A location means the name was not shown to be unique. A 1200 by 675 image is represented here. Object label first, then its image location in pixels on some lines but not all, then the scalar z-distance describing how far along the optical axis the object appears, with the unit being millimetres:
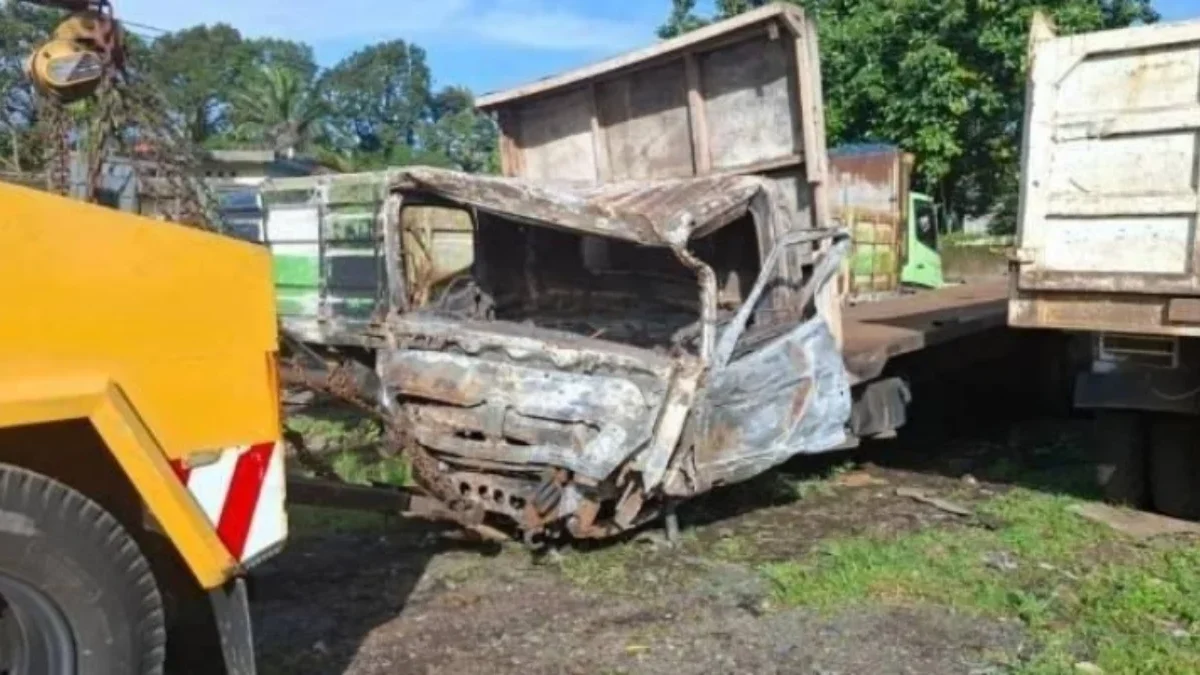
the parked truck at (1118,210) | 5383
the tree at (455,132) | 62469
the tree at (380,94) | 78250
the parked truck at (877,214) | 13914
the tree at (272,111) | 48594
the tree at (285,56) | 65938
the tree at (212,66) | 50250
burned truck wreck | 5285
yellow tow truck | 2695
